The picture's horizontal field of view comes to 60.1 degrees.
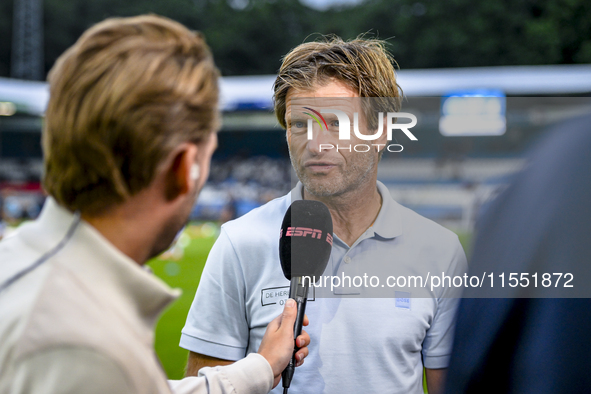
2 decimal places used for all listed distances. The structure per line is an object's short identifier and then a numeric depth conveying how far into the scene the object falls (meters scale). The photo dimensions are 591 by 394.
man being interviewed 1.55
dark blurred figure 0.62
